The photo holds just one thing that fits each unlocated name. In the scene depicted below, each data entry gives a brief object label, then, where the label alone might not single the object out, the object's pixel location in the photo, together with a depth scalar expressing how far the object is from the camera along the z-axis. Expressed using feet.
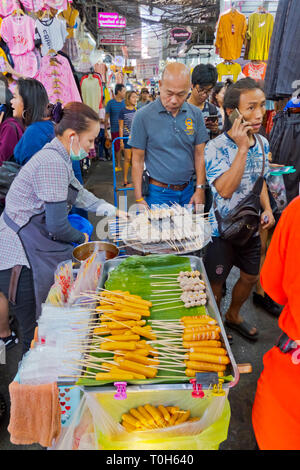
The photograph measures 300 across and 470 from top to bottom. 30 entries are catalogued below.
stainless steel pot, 8.07
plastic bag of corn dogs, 5.02
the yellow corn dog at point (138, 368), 4.86
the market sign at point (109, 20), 37.09
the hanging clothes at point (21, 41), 16.14
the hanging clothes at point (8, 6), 16.26
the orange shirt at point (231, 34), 25.14
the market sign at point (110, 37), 42.09
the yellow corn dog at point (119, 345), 5.22
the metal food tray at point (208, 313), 4.71
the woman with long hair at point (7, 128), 11.43
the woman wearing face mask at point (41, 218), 7.04
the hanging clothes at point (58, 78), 17.89
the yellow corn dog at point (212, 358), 4.97
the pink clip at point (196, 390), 4.66
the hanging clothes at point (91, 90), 29.43
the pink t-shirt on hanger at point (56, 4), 16.55
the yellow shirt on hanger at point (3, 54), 16.33
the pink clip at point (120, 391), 4.63
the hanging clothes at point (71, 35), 21.86
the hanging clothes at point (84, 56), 30.33
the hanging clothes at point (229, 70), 28.76
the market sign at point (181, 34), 42.98
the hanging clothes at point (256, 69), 26.63
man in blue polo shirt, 11.09
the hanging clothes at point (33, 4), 16.69
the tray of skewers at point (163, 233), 7.87
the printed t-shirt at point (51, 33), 17.07
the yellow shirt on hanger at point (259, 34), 25.04
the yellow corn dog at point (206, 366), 4.90
